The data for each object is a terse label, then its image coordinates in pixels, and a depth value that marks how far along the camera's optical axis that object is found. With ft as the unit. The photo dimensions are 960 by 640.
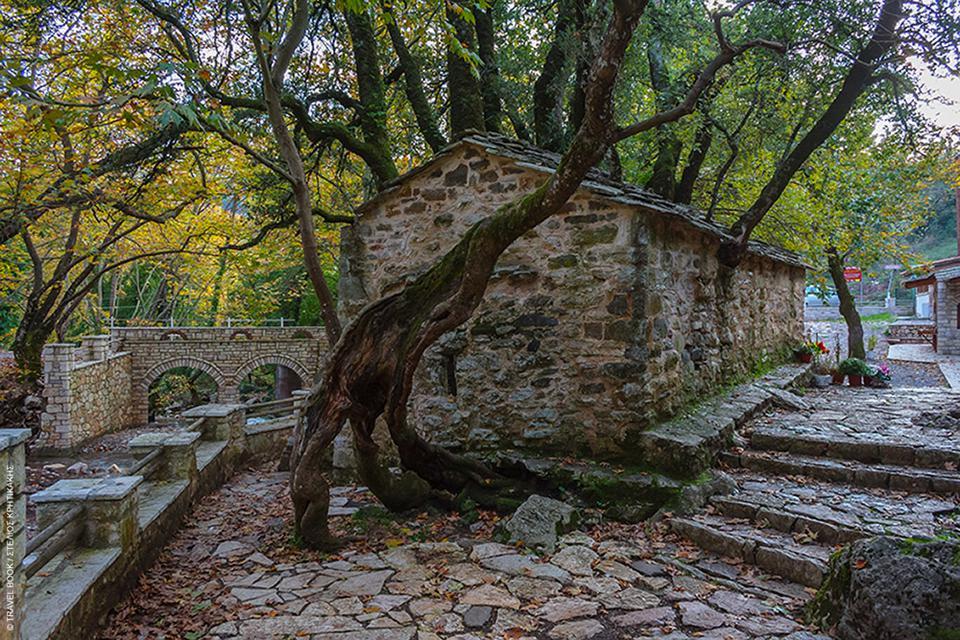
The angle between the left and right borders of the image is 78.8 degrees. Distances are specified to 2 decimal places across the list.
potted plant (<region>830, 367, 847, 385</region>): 36.63
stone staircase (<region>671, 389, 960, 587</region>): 12.88
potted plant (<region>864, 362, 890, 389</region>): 35.58
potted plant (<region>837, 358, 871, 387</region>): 35.70
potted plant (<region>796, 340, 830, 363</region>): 37.16
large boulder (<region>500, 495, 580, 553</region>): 14.74
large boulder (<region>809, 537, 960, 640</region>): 8.42
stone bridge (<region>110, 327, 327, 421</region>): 71.77
